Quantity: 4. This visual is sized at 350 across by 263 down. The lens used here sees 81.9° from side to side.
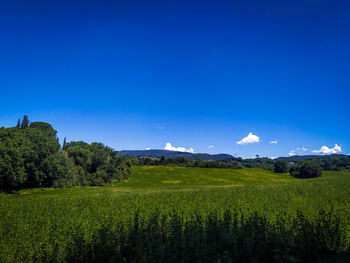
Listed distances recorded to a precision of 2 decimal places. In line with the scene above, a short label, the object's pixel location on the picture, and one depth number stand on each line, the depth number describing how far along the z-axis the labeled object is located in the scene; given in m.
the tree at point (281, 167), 112.62
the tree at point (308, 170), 90.38
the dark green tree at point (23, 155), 41.19
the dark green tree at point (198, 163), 116.53
